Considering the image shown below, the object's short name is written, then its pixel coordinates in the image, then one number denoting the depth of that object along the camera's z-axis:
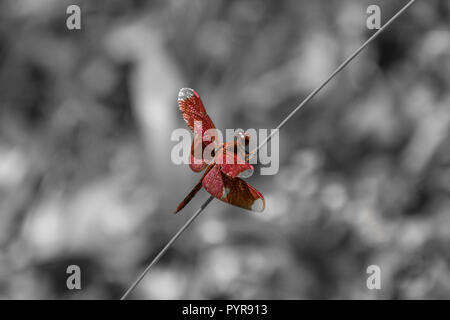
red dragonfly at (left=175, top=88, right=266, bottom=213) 0.70
